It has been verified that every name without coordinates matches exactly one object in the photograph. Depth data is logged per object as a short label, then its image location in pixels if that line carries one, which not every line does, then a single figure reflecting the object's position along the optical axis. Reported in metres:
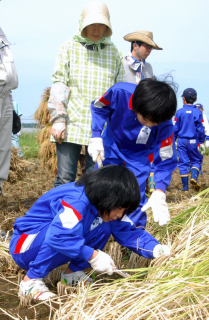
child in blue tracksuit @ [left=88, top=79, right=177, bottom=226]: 2.15
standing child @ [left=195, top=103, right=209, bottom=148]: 6.93
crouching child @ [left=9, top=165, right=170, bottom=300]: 1.80
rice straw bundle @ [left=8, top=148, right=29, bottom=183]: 5.29
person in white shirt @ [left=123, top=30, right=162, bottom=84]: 3.78
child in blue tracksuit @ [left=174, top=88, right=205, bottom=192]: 5.96
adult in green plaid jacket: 2.76
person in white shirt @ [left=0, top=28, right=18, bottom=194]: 2.50
